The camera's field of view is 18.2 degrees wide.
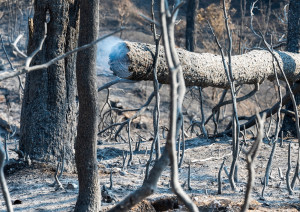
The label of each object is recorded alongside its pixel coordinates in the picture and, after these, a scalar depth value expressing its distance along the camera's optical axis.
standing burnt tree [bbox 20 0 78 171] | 7.86
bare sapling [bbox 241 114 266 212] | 3.14
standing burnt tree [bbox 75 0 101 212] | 5.61
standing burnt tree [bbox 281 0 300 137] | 12.44
